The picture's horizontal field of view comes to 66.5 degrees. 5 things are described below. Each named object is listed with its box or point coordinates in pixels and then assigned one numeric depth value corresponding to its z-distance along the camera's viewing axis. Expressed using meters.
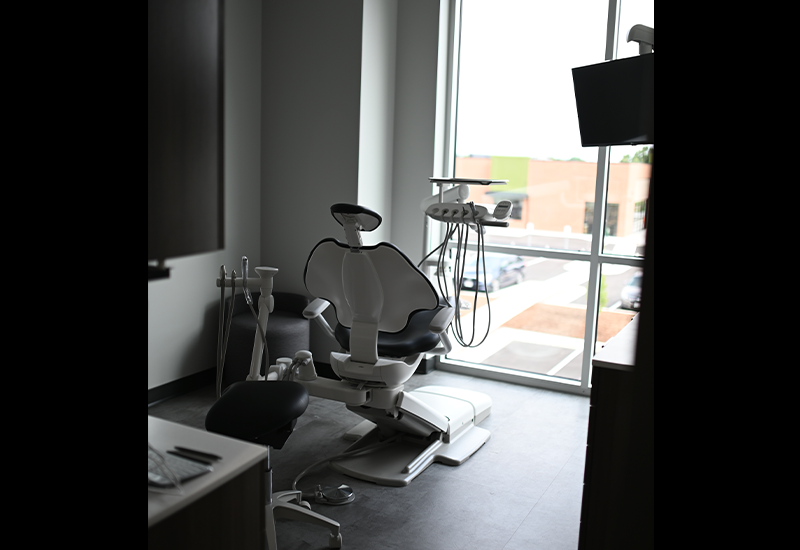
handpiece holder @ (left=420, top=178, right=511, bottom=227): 2.77
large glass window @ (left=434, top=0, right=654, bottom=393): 3.71
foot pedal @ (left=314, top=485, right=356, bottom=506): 2.41
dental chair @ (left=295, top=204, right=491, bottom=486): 2.44
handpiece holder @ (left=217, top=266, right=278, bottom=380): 2.07
